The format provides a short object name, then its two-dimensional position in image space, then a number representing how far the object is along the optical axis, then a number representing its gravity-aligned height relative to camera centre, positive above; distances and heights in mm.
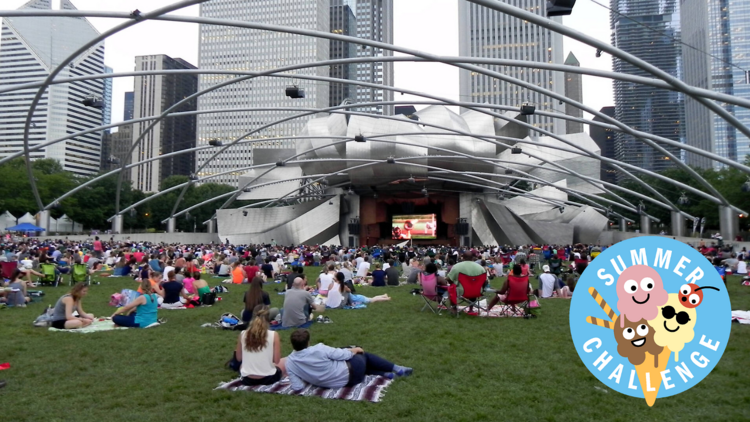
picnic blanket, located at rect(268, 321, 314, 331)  9066 -1490
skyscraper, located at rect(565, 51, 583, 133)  174425 +39089
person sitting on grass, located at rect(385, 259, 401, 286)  16344 -1087
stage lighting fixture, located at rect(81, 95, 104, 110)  20797 +5584
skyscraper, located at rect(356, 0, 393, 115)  186000 +59887
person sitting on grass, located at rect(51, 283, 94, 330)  8930 -1231
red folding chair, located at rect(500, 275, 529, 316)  9828 -955
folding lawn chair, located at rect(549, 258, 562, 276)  17719 -838
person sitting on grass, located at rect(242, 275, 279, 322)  8891 -962
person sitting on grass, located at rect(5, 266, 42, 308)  11594 -1150
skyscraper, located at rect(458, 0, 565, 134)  120438 +45361
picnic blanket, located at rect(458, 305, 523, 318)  10219 -1417
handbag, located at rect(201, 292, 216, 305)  12070 -1316
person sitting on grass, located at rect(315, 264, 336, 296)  12516 -962
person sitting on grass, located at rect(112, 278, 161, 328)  9164 -1253
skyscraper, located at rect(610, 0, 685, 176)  159625 +45406
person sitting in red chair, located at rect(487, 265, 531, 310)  9703 -725
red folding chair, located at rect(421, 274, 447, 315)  10891 -1058
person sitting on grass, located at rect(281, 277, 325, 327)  9000 -1143
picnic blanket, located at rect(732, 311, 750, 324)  9198 -1347
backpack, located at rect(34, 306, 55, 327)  9250 -1396
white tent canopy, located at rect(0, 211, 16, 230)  60156 +2427
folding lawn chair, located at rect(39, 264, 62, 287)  15253 -999
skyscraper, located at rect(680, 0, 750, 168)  105688 +41069
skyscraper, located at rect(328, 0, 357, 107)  187125 +69017
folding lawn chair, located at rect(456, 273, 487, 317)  10242 -877
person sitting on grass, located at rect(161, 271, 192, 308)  11648 -1195
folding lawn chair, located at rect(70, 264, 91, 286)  15168 -920
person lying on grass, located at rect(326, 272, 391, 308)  11500 -1229
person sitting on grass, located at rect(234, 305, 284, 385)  5689 -1256
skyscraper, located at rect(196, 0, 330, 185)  144250 +49306
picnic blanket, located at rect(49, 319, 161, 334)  8745 -1481
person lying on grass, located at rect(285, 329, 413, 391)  5551 -1325
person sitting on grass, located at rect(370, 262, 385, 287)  16156 -1130
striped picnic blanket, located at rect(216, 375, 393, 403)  5277 -1549
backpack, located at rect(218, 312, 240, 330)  9084 -1417
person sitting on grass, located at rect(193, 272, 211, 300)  12164 -1068
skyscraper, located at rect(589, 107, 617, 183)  186750 +35702
